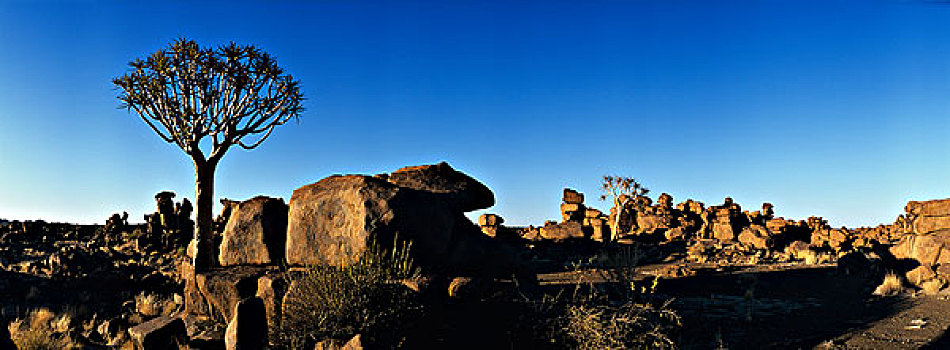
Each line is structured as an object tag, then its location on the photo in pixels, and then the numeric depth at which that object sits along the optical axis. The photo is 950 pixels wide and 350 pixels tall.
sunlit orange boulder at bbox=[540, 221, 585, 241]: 37.91
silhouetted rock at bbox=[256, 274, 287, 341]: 8.55
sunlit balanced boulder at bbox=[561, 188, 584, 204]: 45.16
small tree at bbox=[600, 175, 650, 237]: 46.12
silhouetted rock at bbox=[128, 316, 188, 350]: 8.42
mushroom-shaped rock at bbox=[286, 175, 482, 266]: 9.43
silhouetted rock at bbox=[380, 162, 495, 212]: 11.23
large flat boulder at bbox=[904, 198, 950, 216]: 22.34
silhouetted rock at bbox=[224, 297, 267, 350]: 7.29
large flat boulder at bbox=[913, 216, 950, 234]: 22.22
